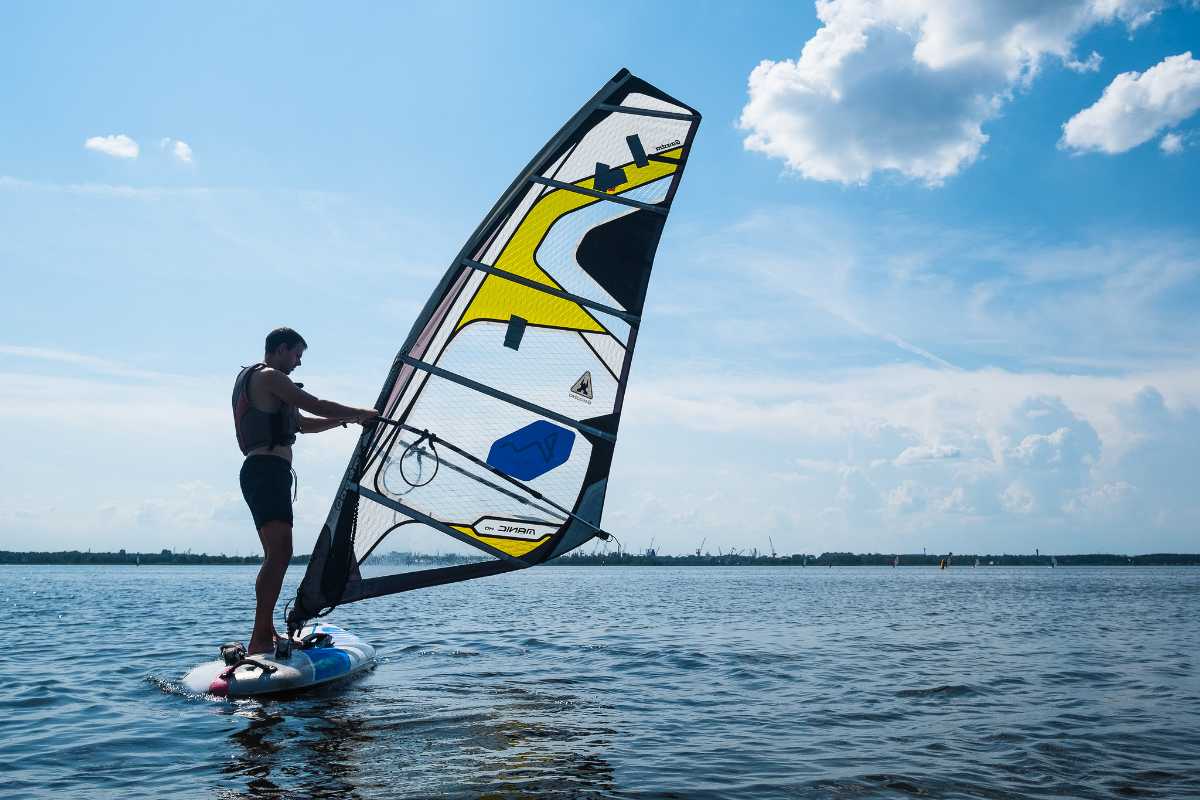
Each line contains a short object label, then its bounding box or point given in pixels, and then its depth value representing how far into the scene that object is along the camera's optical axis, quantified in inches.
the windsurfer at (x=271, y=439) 242.8
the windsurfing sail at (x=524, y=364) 252.1
